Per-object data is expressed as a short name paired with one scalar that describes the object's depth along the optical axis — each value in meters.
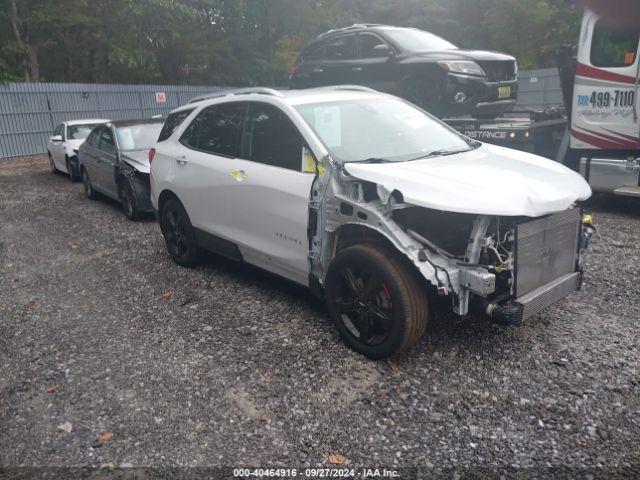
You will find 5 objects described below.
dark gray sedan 8.05
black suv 8.63
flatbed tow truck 6.92
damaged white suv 3.27
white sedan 12.15
